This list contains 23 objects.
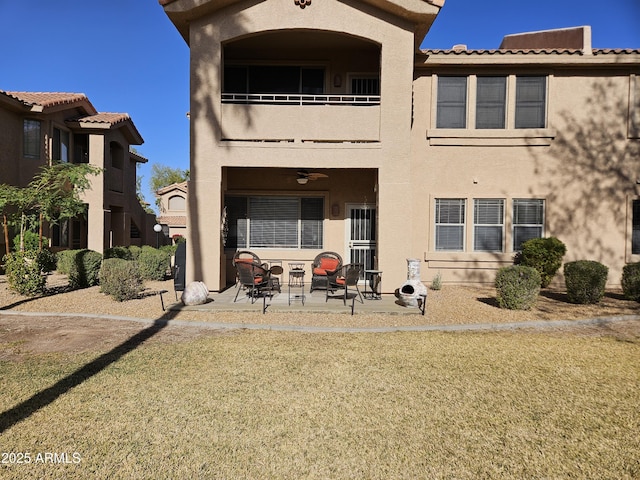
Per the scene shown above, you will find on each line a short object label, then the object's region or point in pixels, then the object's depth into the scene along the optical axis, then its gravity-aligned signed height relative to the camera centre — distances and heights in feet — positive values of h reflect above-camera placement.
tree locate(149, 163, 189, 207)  208.21 +32.79
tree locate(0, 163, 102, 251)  30.91 +3.03
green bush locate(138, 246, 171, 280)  42.45 -3.79
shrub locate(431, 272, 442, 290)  36.55 -4.64
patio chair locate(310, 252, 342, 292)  34.42 -3.11
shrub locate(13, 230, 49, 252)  38.34 -0.95
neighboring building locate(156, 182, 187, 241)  123.23 +10.59
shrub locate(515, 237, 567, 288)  36.04 -1.71
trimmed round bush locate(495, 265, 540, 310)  27.43 -3.70
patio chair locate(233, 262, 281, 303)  28.76 -3.60
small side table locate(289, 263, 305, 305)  33.78 -4.21
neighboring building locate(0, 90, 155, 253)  48.60 +12.01
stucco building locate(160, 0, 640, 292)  37.99 +7.23
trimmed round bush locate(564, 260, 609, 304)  29.45 -3.45
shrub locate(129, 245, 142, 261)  45.19 -2.51
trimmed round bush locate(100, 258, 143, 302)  29.89 -3.82
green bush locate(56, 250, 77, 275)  45.80 -3.62
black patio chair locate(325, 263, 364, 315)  28.48 -3.73
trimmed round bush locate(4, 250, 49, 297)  30.45 -3.34
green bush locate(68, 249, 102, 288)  36.55 -3.77
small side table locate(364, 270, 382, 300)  31.52 -4.63
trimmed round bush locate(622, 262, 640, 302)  31.04 -3.64
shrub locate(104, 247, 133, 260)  43.46 -2.44
